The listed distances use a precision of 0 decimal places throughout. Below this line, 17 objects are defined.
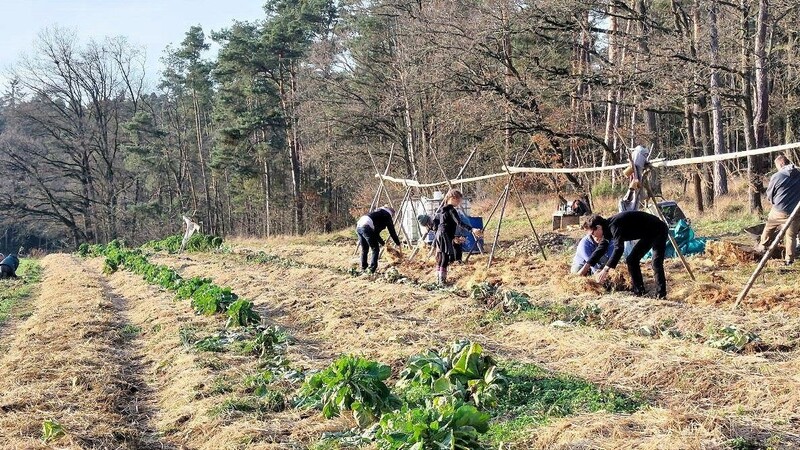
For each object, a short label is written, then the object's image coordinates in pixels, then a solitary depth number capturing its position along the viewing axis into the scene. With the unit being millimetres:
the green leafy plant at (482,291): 9305
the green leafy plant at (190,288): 11450
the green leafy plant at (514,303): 8578
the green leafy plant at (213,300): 9766
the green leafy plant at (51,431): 4906
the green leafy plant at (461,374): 4805
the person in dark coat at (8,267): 21639
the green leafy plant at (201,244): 24720
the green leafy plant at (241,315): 8664
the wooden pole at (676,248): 9445
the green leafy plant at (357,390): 4707
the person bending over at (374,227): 13078
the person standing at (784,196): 9734
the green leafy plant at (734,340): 6066
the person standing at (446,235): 11258
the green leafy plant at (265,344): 7211
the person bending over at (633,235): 8680
